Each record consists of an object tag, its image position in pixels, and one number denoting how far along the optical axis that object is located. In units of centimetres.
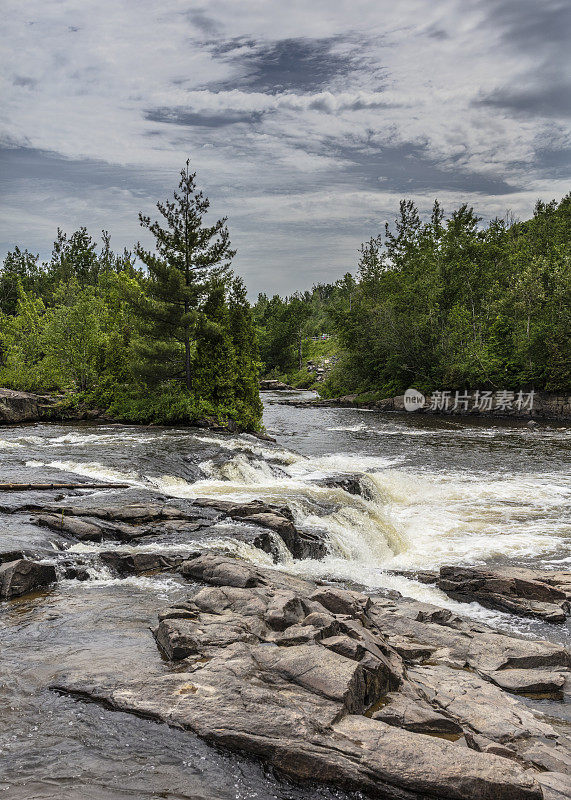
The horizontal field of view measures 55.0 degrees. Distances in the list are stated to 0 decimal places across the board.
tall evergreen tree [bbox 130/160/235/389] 3134
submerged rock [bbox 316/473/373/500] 1853
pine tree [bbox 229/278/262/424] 3259
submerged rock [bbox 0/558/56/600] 867
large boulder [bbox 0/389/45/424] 3011
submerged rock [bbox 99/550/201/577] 1025
